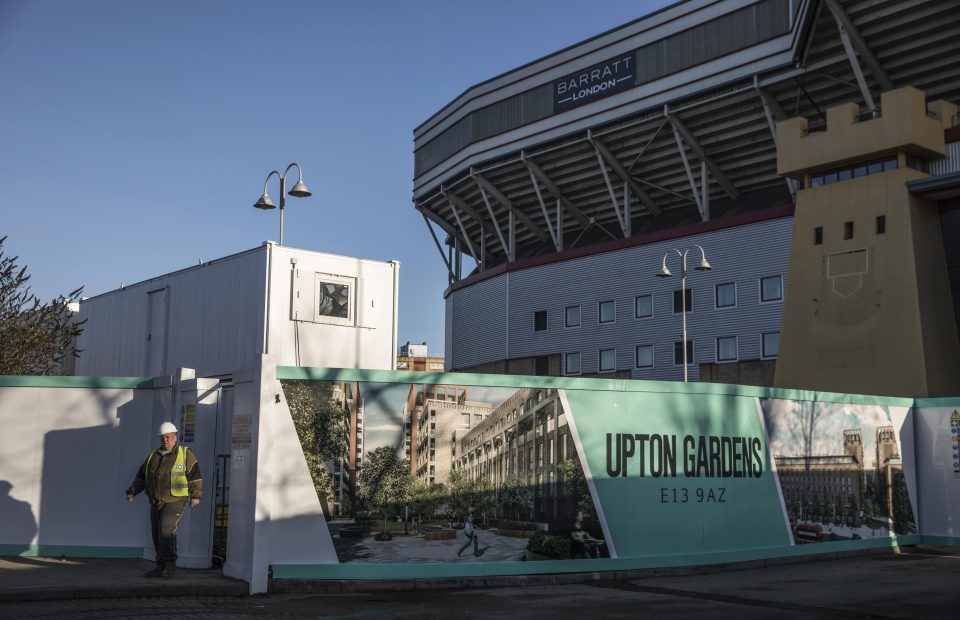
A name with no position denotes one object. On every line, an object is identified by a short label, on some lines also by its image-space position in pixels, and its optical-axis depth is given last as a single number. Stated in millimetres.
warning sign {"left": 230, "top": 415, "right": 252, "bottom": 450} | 13031
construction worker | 12234
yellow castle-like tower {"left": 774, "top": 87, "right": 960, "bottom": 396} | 28484
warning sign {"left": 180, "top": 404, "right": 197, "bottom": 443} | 14180
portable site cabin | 18594
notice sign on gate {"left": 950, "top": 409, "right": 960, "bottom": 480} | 20578
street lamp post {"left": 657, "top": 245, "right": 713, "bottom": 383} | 33375
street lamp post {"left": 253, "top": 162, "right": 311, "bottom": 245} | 23562
